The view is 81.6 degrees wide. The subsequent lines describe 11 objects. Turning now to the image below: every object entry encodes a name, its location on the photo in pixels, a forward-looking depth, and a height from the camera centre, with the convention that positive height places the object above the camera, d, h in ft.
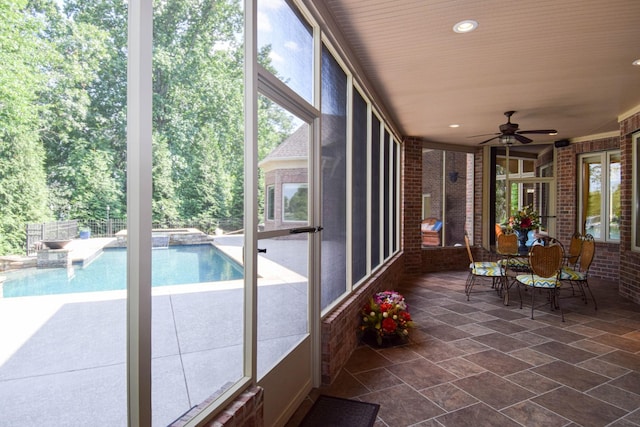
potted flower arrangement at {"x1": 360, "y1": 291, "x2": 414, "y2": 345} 11.25 -3.44
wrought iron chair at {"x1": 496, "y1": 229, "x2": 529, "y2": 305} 16.59 -2.01
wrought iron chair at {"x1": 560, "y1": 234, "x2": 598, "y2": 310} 15.14 -2.40
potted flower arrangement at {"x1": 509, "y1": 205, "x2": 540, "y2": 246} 17.21 -0.62
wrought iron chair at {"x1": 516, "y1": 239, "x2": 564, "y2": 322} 14.11 -2.19
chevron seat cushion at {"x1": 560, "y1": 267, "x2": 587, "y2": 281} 15.07 -2.74
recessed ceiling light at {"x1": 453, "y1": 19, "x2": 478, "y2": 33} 9.25 +4.65
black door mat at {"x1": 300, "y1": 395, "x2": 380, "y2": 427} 7.22 -4.18
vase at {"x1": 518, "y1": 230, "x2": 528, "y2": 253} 17.25 -1.45
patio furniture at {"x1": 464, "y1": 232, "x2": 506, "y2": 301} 16.75 -2.84
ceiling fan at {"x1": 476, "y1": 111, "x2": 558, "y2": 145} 16.70 +3.40
